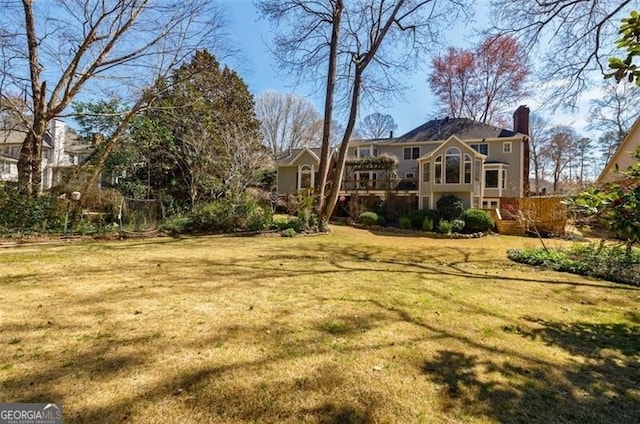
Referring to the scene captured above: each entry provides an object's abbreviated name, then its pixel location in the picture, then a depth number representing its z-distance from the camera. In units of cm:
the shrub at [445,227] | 1608
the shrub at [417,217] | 1762
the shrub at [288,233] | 1254
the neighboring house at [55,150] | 2257
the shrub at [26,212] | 972
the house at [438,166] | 1938
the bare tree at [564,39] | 859
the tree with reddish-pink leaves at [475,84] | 2581
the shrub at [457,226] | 1642
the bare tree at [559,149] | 3047
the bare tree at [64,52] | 1045
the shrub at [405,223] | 1762
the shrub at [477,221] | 1633
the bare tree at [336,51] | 1340
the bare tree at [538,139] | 3195
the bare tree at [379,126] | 3644
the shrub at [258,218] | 1286
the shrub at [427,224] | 1683
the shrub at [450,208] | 1730
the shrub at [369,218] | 1856
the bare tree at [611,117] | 950
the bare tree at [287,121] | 3341
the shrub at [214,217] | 1255
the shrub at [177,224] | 1224
